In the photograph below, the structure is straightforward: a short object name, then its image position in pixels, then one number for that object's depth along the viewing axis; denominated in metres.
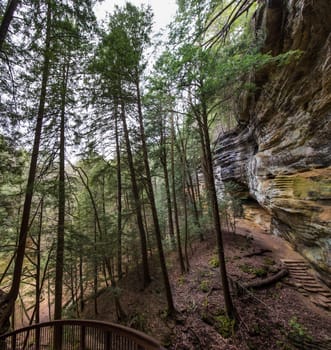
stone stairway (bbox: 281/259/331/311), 6.07
